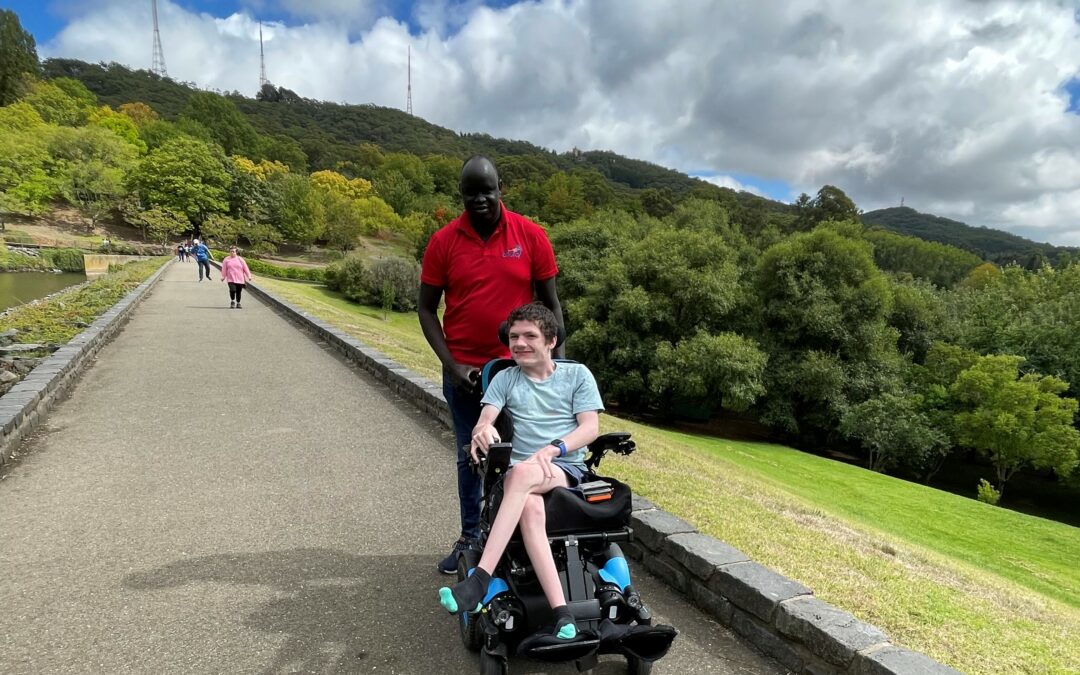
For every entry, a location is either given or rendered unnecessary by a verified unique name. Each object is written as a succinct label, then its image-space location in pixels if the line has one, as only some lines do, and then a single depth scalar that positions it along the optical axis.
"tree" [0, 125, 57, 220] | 54.83
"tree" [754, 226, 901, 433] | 26.47
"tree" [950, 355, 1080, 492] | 22.19
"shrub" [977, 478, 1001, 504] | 21.67
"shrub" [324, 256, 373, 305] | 39.75
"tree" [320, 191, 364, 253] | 65.44
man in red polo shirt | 3.08
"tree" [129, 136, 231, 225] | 62.00
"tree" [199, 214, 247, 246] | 58.97
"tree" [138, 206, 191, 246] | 56.94
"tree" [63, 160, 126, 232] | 59.22
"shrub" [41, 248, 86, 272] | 41.34
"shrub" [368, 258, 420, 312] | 38.38
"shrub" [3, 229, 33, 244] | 46.00
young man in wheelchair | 2.44
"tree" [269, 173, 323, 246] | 64.44
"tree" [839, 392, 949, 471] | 24.02
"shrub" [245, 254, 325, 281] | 48.56
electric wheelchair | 2.36
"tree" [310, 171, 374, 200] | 82.28
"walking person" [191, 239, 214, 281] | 26.05
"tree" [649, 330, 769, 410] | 24.77
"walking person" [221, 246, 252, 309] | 17.03
